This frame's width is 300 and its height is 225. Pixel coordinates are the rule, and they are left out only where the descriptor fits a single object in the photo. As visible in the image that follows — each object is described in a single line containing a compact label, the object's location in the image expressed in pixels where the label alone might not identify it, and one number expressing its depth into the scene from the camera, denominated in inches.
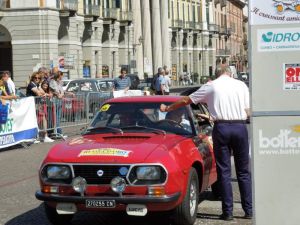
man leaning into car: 297.1
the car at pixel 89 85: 1063.4
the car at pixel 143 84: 1541.3
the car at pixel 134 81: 1325.0
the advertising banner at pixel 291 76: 220.4
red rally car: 267.7
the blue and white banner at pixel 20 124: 610.2
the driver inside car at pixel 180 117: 324.8
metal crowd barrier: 682.2
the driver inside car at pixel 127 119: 323.6
